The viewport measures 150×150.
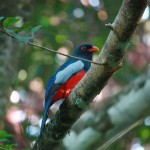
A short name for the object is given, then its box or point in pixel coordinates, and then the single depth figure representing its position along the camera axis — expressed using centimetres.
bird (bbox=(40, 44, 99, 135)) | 1130
